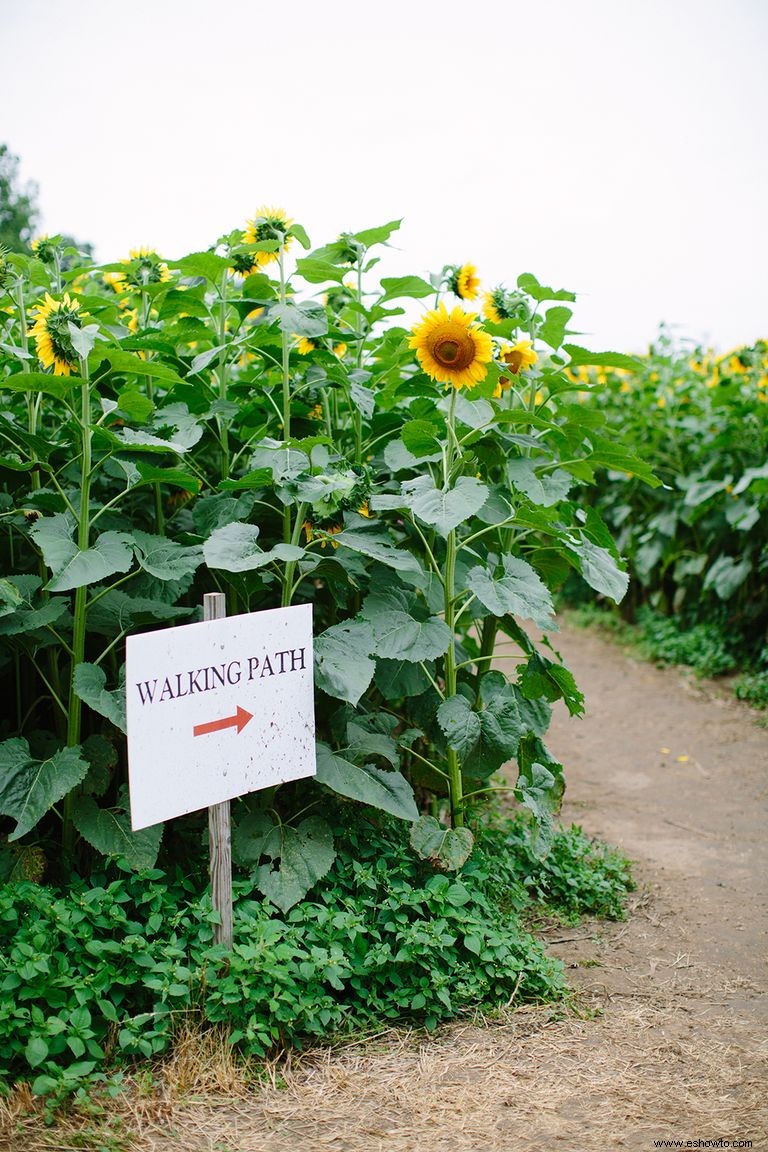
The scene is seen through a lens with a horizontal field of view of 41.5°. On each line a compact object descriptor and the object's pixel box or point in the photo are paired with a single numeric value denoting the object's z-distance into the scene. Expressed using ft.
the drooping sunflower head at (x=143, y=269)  10.15
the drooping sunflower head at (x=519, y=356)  10.26
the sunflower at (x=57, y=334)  8.20
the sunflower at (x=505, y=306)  10.37
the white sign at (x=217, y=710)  7.38
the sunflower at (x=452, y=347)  8.66
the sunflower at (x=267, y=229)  9.59
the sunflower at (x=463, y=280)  10.11
